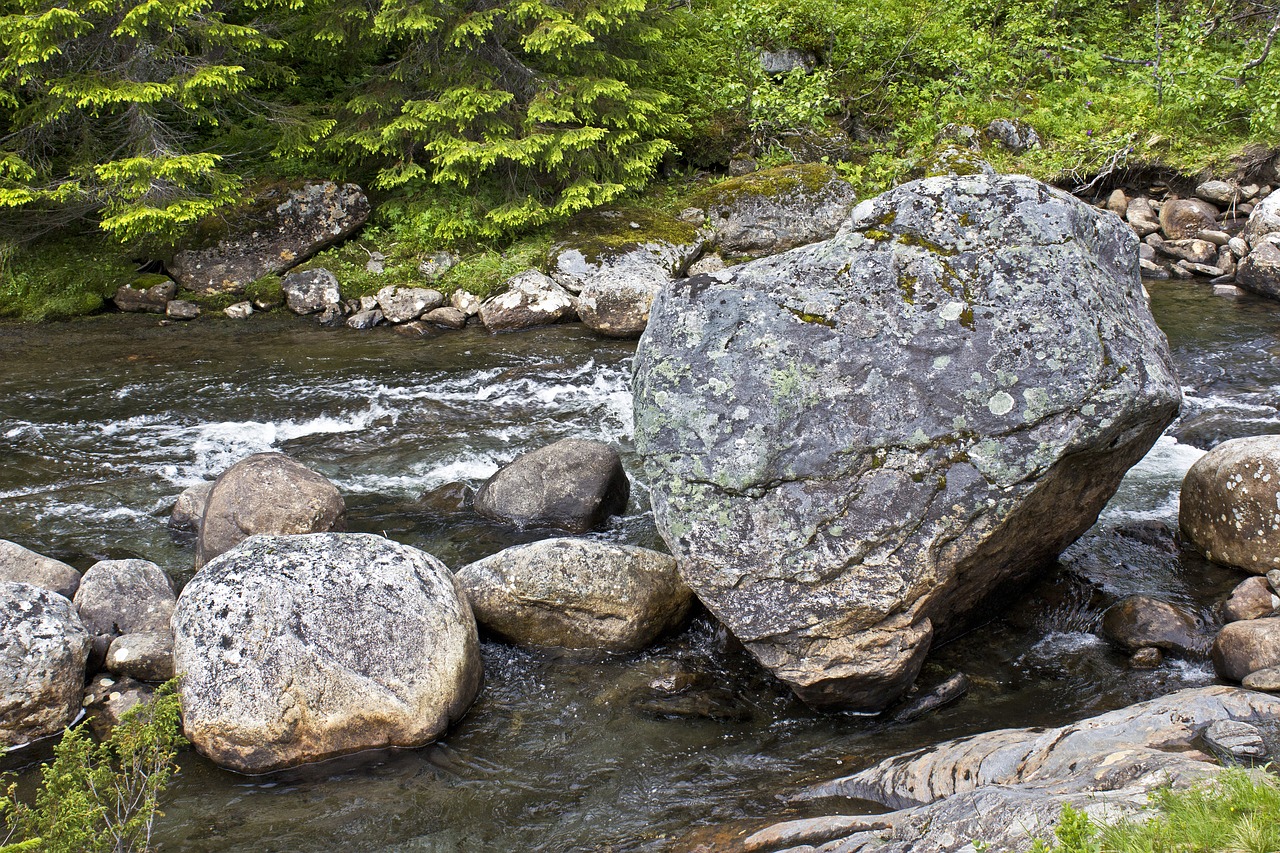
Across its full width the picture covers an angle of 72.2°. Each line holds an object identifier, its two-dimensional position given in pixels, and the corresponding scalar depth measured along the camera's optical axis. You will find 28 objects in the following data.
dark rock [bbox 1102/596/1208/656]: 5.52
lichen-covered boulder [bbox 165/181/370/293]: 14.18
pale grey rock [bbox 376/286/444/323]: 13.45
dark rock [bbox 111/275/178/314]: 13.97
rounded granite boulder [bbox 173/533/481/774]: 4.98
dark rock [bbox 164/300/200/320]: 13.72
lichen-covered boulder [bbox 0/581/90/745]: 5.26
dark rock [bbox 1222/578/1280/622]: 5.66
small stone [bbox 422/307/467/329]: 13.24
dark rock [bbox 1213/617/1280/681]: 4.98
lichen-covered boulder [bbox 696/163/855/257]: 14.57
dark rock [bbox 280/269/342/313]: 13.79
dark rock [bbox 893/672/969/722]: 5.20
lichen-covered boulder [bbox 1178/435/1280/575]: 6.11
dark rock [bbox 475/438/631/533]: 7.65
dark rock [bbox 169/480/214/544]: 7.72
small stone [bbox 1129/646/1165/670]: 5.43
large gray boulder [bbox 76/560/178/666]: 6.14
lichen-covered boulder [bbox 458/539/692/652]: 6.02
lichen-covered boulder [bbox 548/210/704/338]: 12.51
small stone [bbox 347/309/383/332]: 13.30
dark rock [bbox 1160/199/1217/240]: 14.05
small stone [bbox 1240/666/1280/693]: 4.62
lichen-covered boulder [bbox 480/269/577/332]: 13.02
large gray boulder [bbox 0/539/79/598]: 6.43
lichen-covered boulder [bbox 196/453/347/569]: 6.96
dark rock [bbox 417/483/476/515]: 8.10
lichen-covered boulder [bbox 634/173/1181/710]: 4.79
